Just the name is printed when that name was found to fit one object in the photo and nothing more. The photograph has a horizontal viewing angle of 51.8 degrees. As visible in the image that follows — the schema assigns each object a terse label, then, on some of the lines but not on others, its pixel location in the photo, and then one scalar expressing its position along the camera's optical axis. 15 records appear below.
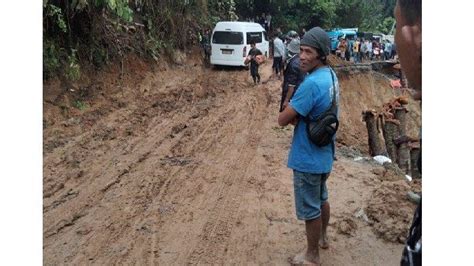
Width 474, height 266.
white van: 17.20
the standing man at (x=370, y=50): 27.47
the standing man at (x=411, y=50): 1.34
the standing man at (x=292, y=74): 5.97
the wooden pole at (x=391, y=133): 9.38
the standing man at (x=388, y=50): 27.35
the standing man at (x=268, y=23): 26.41
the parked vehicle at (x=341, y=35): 27.16
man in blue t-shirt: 3.37
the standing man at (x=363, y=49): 26.94
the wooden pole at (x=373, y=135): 9.50
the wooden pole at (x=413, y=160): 7.41
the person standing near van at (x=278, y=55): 15.80
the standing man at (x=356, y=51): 26.48
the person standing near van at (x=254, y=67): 14.63
